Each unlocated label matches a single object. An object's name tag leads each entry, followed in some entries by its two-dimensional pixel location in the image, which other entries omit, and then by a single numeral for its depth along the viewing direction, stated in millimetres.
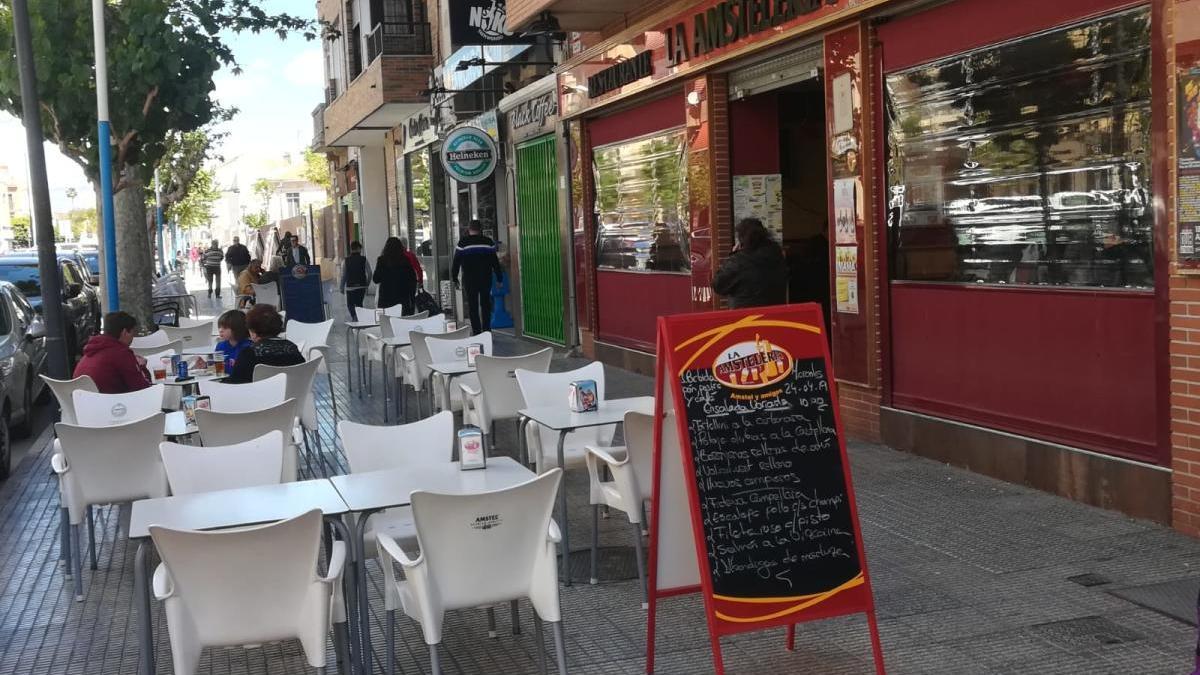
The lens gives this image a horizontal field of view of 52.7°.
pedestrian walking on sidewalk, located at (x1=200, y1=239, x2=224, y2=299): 38406
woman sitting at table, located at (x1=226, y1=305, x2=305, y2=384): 8820
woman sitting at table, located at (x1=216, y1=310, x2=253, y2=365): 9367
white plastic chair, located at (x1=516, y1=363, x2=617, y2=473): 6820
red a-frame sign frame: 4422
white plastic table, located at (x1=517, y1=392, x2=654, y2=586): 6215
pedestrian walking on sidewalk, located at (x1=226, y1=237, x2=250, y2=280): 28078
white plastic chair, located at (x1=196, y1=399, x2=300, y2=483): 6895
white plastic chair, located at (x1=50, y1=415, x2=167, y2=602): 6418
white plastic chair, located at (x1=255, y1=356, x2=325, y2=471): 8664
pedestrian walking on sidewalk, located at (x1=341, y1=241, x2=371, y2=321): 19953
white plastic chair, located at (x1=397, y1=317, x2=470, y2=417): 10461
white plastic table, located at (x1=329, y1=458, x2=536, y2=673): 4691
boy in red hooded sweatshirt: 8562
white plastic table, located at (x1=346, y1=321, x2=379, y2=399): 13680
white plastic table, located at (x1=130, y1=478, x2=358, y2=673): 4414
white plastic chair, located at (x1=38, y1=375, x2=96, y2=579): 8359
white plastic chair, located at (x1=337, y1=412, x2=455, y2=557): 5848
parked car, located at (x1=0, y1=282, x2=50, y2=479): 10609
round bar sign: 17188
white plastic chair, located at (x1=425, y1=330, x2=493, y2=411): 10227
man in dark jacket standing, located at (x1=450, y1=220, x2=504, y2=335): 17172
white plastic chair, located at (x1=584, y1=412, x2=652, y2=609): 5688
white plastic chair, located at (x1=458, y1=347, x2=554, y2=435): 8297
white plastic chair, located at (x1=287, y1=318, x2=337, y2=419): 12336
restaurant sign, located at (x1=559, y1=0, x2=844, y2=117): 9789
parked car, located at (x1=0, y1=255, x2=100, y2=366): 16781
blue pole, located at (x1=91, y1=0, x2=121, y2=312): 12945
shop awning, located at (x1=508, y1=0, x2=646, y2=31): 12859
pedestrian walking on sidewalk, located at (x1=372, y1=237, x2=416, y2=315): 16766
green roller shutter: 16906
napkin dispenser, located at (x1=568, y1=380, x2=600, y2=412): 6598
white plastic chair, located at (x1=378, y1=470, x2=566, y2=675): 4184
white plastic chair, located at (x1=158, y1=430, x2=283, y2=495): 5691
